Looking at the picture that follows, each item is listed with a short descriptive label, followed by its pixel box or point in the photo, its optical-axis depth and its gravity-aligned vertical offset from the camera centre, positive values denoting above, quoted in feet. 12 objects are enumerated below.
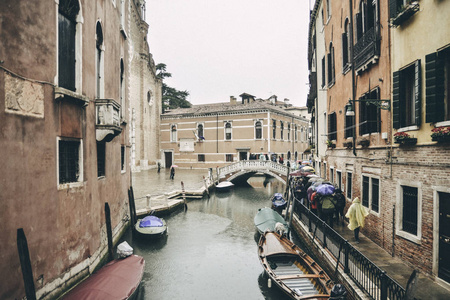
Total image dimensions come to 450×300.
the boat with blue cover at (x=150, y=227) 41.83 -11.13
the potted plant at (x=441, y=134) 17.94 +0.80
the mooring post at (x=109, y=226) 31.55 -8.16
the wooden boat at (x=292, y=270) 23.34 -10.88
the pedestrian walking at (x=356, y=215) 27.90 -6.28
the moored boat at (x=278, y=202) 59.52 -10.91
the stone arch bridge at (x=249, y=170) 84.60 -6.37
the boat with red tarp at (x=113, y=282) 20.31 -9.90
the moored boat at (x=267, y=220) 42.83 -10.63
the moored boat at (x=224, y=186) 84.58 -10.75
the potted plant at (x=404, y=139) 21.53 +0.61
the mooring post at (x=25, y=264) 17.57 -6.73
